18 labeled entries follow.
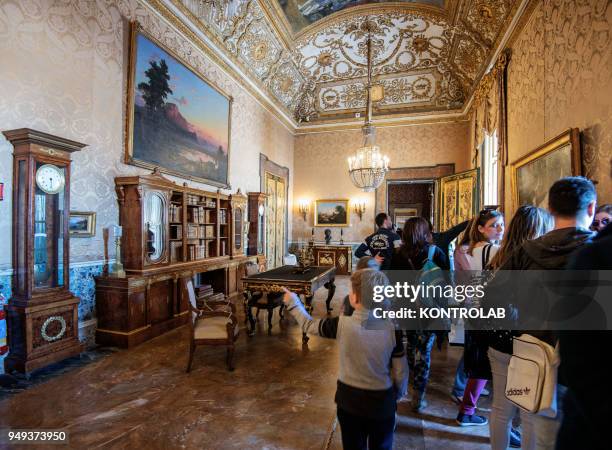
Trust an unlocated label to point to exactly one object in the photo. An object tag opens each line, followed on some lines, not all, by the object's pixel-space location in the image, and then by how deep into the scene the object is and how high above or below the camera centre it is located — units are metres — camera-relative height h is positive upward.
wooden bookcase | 4.31 -0.52
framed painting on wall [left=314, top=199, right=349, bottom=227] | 11.11 +0.49
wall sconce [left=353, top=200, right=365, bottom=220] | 10.91 +0.69
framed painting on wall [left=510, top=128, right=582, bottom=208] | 3.30 +0.76
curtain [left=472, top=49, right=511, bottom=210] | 5.78 +2.59
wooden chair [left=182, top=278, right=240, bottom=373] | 3.57 -1.22
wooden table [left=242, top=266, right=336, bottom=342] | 4.49 -0.85
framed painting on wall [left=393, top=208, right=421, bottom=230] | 14.50 +0.60
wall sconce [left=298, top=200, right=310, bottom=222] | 11.45 +0.70
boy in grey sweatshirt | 1.58 -0.76
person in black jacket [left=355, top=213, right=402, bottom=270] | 3.97 -0.23
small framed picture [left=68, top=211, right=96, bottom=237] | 4.09 +0.03
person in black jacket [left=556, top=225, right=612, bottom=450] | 0.77 -0.40
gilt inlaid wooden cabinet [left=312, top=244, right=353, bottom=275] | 10.60 -1.02
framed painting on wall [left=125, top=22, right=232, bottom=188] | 4.98 +2.06
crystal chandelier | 7.41 +1.50
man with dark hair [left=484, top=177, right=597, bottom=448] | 1.40 -0.07
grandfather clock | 3.38 -0.34
